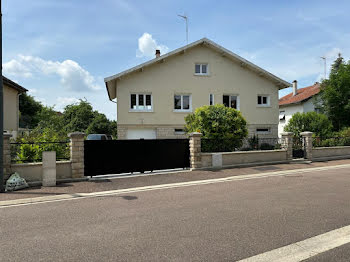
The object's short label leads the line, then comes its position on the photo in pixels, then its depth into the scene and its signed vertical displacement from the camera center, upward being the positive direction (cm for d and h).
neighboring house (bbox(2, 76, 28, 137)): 1950 +311
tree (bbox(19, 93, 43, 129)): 4283 +574
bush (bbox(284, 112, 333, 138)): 1875 +106
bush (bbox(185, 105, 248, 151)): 1351 +73
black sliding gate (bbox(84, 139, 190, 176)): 1054 -57
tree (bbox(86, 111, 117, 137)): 3800 +235
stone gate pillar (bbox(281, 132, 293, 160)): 1484 -20
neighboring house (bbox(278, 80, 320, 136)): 2958 +430
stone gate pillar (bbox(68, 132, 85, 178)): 989 -42
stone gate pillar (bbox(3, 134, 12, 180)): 891 -42
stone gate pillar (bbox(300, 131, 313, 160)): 1544 -34
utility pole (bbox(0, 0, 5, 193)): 841 -13
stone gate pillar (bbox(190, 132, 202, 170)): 1215 -40
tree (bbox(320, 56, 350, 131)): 2408 +379
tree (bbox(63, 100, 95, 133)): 3906 +403
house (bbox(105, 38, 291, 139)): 1959 +400
